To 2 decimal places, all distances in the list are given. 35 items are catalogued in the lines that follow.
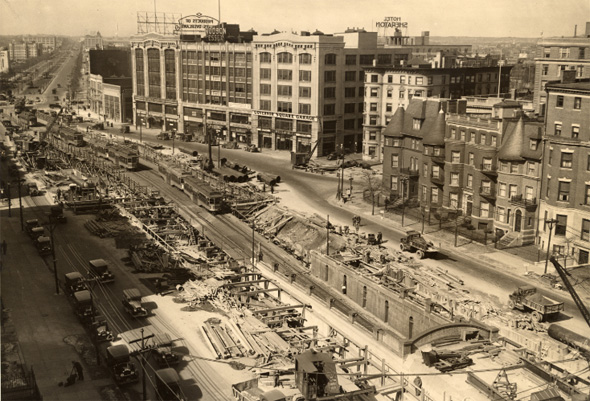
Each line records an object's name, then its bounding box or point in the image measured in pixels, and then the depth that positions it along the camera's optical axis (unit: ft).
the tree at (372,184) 307.03
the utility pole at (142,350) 142.00
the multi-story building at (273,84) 423.64
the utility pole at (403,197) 281.99
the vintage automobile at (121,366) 149.41
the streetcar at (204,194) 294.87
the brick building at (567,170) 221.46
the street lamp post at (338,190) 320.21
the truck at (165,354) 158.20
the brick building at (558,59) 295.48
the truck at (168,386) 140.36
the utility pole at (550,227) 215.08
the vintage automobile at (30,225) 265.15
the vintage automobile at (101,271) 213.25
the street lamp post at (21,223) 274.79
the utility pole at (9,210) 287.73
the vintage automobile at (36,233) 255.09
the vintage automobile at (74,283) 198.59
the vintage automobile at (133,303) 186.16
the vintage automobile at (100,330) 171.11
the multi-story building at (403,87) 375.04
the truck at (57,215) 280.51
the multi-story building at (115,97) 601.21
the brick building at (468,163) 243.19
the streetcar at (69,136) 464.24
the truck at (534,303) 181.57
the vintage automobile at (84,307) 180.67
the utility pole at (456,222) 248.32
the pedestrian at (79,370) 150.61
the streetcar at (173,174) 342.48
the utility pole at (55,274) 204.64
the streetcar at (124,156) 392.68
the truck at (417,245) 233.14
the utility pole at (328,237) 242.17
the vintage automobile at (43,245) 240.90
